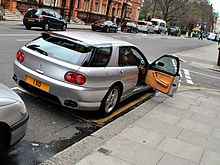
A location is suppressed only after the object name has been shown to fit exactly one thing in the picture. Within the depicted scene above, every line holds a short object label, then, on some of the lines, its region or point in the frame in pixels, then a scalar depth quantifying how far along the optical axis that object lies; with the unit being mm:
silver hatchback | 5312
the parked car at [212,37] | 83312
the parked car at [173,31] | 66575
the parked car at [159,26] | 58188
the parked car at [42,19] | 22125
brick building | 30834
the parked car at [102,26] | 33688
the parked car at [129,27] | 42594
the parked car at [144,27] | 49594
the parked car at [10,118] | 3388
